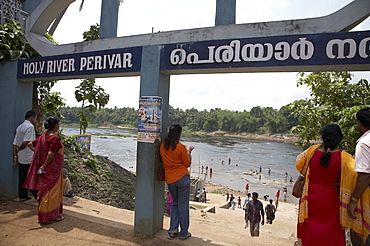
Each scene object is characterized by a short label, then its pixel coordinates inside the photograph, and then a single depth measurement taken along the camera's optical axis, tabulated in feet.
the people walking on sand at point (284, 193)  62.28
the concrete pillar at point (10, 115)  13.89
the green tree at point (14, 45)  14.60
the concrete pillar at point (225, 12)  11.47
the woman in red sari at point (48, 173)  10.91
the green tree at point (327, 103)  13.50
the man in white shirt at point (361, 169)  6.42
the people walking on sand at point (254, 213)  18.47
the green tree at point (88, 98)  37.63
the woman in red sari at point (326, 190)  6.75
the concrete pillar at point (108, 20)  14.01
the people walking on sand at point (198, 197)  44.37
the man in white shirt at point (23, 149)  12.85
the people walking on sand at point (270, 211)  26.99
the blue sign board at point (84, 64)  10.79
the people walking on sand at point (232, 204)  40.60
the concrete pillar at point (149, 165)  10.15
